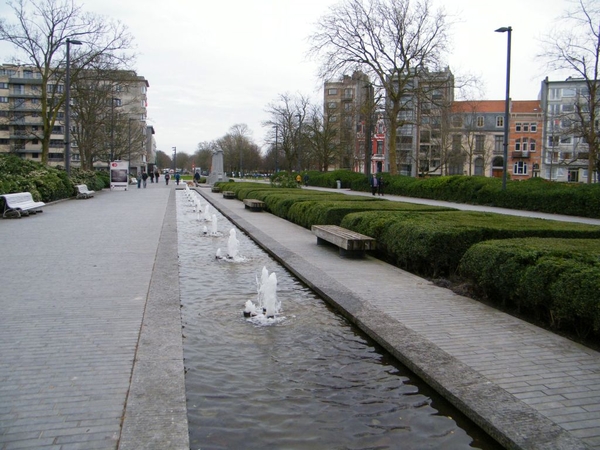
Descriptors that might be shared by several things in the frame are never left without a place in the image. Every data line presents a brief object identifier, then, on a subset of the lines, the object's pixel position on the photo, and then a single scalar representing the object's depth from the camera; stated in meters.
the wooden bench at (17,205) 18.05
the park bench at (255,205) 22.38
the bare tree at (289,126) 69.44
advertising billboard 43.06
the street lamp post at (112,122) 50.35
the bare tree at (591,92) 29.01
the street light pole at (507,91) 24.19
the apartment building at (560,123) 77.62
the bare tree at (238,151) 107.25
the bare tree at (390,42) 36.41
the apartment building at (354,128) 39.47
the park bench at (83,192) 30.62
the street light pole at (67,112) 30.11
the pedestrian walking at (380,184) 37.31
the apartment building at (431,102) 36.34
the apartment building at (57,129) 55.64
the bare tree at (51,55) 33.09
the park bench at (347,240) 10.45
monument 54.21
